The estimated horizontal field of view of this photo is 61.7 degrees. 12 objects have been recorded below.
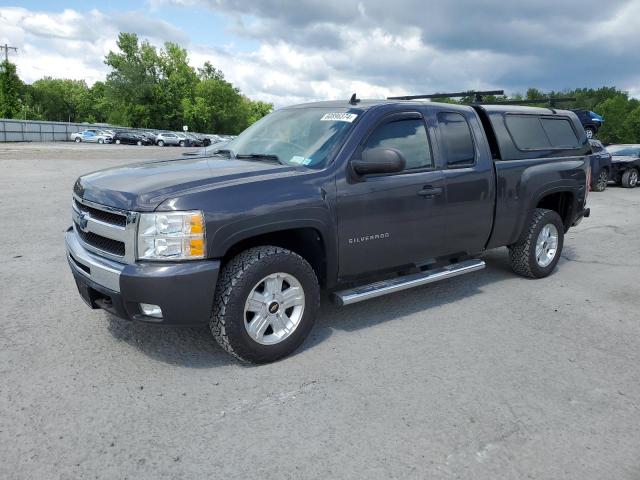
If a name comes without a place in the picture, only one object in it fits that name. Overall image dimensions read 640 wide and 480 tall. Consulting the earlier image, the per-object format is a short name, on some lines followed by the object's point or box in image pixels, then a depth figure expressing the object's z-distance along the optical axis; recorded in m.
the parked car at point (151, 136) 55.93
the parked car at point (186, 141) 57.31
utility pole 72.82
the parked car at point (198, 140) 57.43
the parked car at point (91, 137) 53.53
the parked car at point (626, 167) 18.23
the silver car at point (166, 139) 56.25
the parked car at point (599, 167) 16.62
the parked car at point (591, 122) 19.59
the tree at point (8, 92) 63.09
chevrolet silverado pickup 3.42
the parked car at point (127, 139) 53.28
